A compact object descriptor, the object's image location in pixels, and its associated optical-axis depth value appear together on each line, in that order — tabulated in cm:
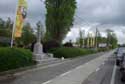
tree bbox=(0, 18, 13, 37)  2856
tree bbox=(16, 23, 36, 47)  3195
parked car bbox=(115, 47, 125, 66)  1178
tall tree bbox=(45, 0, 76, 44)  2256
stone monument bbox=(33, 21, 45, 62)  1543
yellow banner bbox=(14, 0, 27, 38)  1054
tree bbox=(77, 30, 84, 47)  4435
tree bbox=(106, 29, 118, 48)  6334
